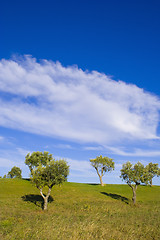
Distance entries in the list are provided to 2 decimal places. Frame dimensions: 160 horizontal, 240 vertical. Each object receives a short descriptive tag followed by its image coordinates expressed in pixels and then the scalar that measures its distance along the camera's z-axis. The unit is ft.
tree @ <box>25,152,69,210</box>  118.32
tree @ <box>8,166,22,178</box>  417.49
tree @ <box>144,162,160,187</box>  156.16
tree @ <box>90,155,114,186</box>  273.95
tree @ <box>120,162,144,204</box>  155.02
